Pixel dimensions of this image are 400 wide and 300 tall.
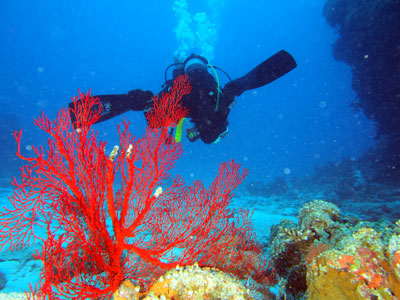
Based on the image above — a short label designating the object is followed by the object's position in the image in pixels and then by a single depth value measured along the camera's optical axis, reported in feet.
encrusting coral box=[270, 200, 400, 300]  5.22
